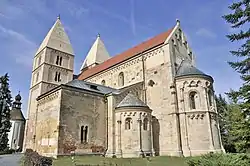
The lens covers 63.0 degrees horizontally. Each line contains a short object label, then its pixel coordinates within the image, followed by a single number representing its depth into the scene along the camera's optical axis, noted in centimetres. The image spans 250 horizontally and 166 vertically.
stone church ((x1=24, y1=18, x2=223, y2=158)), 2067
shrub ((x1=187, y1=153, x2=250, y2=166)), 846
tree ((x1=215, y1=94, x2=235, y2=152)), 3932
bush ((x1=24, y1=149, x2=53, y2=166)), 1058
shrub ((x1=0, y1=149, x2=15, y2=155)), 3270
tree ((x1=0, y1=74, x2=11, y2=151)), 2788
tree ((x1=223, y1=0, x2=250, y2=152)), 1086
